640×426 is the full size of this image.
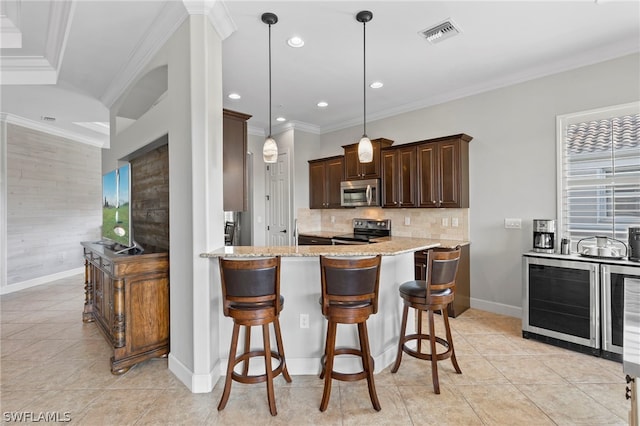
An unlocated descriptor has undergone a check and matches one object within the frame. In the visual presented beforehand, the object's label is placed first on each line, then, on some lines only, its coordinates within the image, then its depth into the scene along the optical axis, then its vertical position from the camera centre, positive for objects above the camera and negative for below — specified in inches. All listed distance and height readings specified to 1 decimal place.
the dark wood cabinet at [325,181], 219.6 +21.6
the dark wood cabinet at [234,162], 115.9 +18.9
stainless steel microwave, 195.0 +11.7
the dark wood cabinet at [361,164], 194.7 +30.2
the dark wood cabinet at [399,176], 177.8 +20.1
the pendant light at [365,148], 114.9 +23.6
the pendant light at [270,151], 122.2 +24.0
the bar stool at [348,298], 83.4 -23.5
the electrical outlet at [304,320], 102.3 -35.6
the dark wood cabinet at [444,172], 161.9 +20.3
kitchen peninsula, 101.9 -36.8
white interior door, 236.7 +8.0
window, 125.3 +15.5
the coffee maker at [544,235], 133.5 -11.1
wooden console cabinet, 101.8 -31.6
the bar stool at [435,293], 93.0 -25.6
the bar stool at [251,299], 82.7 -23.5
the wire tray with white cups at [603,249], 116.3 -15.4
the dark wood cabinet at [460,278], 156.4 -35.0
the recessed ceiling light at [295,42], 118.6 +65.5
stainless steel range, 193.9 -13.8
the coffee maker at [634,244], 109.6 -12.5
